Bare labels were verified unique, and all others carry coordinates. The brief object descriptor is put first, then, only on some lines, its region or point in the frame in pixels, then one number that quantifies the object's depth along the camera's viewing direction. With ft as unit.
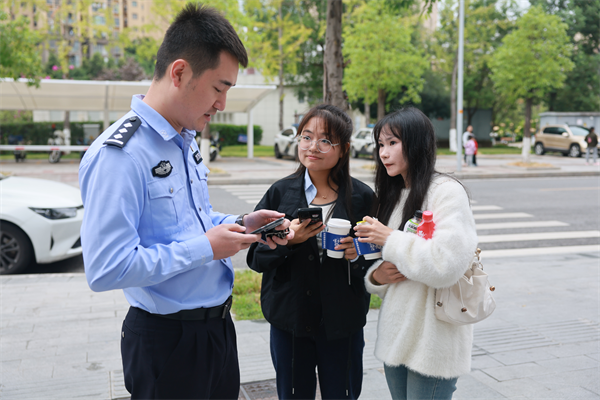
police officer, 5.14
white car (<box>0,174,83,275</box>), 19.30
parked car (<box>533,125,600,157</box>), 91.25
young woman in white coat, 6.76
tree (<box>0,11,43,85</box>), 37.37
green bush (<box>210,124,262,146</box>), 105.81
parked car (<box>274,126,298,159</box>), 77.87
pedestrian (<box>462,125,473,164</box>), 69.69
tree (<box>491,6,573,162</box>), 71.20
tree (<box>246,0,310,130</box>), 79.66
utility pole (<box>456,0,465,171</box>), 59.11
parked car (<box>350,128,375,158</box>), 81.30
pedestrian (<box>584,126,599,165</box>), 75.58
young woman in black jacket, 8.13
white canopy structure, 64.44
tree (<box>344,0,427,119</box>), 86.58
